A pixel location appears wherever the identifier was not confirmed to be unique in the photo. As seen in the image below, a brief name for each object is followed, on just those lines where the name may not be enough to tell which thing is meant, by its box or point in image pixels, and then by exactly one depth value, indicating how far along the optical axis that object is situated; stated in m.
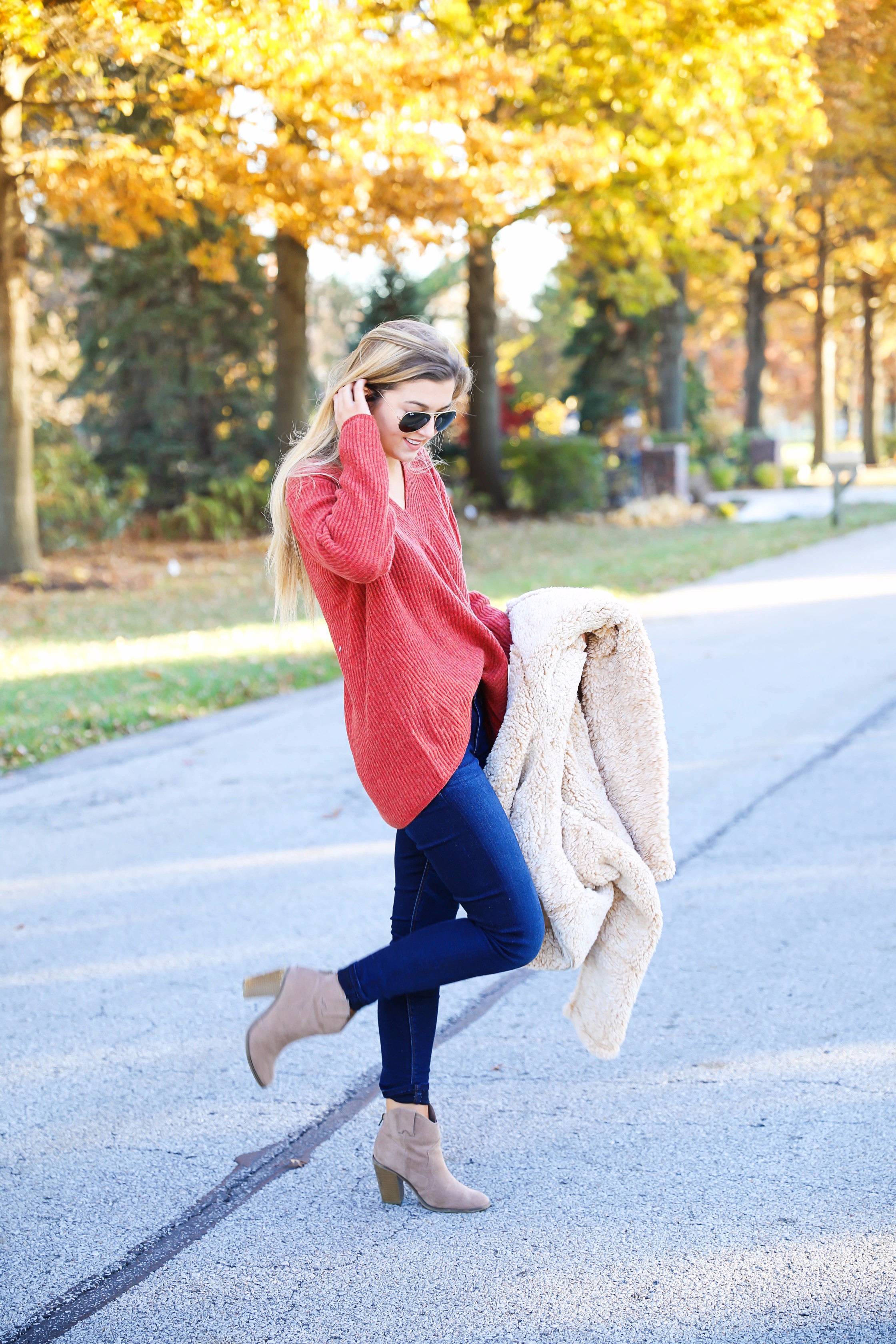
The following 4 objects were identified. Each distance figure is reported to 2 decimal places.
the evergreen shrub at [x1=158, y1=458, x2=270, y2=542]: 20.75
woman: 2.64
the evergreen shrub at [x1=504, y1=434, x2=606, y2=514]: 24.53
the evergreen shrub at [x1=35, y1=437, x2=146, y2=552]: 19.58
